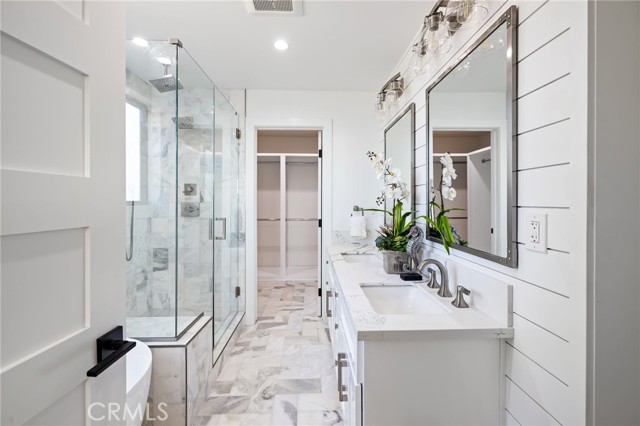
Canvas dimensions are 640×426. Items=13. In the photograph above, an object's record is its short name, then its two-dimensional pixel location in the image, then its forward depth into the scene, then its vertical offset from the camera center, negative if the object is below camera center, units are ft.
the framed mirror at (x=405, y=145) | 6.50 +1.71
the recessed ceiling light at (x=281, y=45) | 6.63 +4.00
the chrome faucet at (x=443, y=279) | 4.55 -1.10
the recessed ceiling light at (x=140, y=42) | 5.74 +3.50
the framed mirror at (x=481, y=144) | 3.33 +1.00
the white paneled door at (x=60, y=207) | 1.62 +0.02
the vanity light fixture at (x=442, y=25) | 3.91 +2.96
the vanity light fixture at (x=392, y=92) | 7.14 +3.17
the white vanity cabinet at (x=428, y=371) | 3.25 -1.89
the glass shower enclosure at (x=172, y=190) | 6.33 +0.52
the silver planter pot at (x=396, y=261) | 5.81 -1.02
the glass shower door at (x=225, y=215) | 8.16 -0.14
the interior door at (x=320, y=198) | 9.84 +0.46
